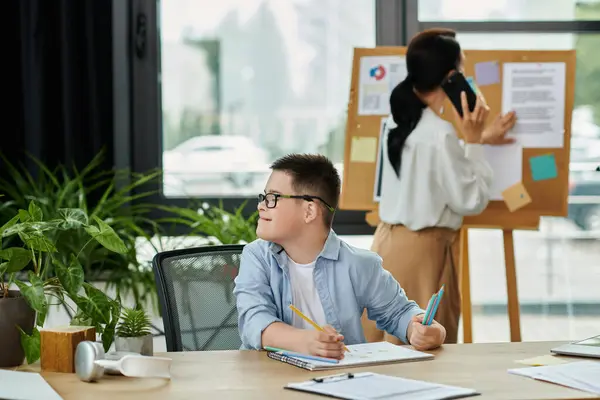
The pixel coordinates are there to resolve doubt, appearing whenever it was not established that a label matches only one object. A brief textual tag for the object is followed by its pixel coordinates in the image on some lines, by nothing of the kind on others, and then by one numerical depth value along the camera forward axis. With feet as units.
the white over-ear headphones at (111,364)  10.98
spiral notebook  11.76
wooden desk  10.43
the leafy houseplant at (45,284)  11.89
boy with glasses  13.12
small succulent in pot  11.84
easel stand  17.72
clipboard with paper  10.15
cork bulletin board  17.67
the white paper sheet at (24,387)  10.02
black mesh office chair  13.51
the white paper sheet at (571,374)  10.78
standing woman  16.57
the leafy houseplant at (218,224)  18.00
